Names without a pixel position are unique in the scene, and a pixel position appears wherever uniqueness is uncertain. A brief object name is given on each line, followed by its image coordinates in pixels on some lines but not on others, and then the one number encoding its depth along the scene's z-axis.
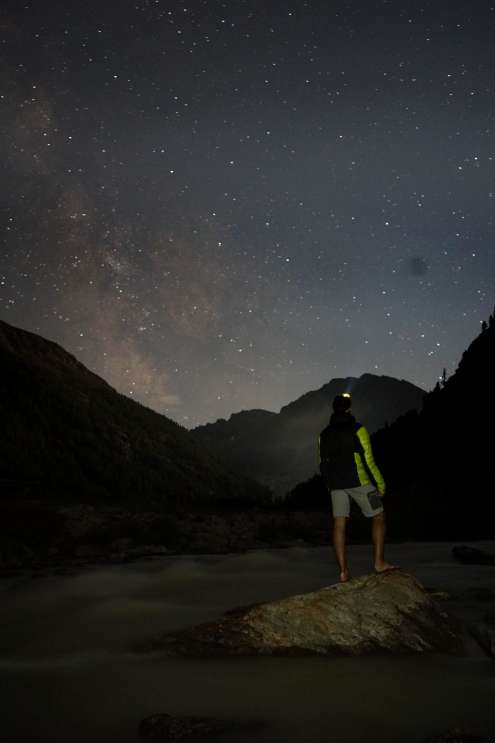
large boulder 5.04
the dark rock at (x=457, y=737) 3.07
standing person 6.68
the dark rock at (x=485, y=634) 4.93
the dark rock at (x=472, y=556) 11.40
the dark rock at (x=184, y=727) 3.33
